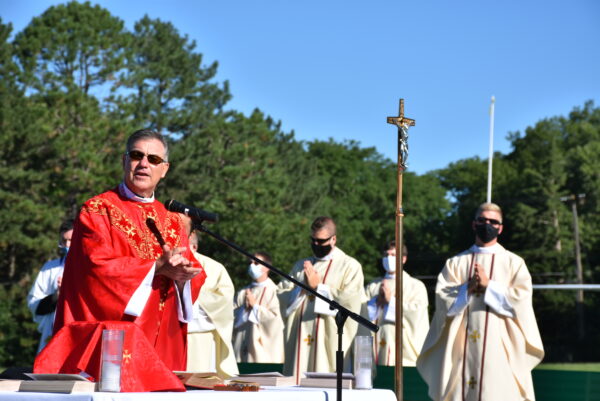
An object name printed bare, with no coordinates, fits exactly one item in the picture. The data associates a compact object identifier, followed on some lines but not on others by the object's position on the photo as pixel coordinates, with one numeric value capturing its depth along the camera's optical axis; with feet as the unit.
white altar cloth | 13.35
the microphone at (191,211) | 15.53
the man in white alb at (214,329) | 32.73
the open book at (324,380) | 16.94
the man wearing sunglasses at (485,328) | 30.19
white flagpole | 140.15
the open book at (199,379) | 15.70
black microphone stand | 14.71
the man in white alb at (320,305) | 35.06
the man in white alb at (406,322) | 44.55
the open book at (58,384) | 13.60
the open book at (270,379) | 17.19
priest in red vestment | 15.96
